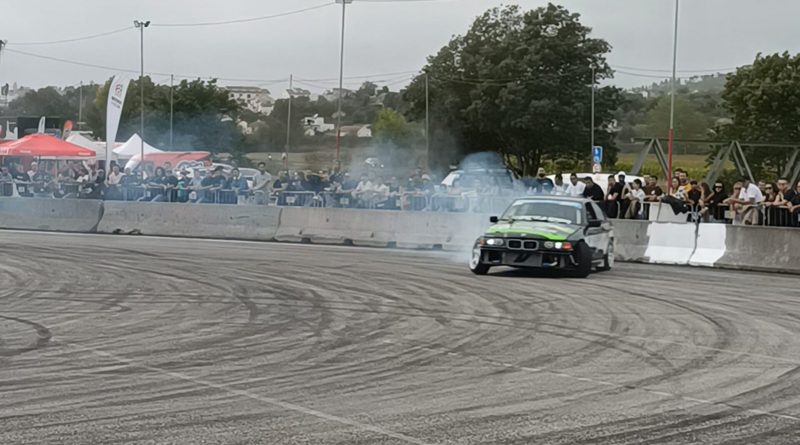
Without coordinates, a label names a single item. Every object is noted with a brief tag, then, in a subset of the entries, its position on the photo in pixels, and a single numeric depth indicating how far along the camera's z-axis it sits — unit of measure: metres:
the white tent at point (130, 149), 61.97
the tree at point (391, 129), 80.19
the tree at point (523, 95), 81.56
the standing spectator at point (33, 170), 41.96
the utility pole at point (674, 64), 38.81
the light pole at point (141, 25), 67.69
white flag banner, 47.34
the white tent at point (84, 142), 67.56
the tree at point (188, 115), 92.08
